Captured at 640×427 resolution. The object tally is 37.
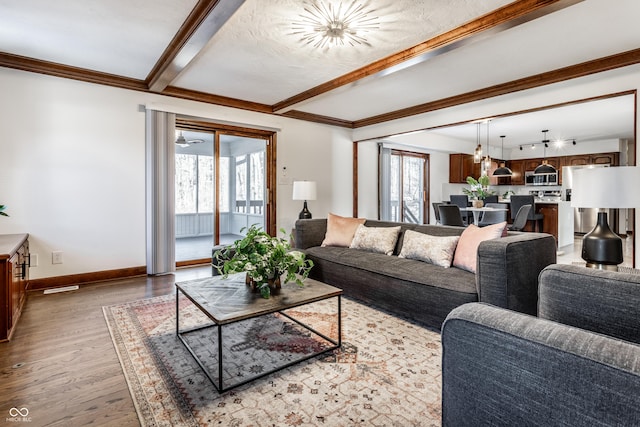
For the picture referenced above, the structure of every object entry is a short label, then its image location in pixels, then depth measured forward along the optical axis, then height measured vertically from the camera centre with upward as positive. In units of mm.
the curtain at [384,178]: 6797 +647
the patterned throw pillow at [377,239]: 3414 -312
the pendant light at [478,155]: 6162 +1024
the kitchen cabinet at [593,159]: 8188 +1273
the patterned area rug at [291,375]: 1565 -944
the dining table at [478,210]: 5836 -27
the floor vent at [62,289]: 3485 -853
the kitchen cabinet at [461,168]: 8602 +1094
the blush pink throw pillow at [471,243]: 2613 -273
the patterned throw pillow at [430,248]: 2809 -340
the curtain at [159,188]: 4164 +282
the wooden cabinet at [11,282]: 2277 -538
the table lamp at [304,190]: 4992 +296
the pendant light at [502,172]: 8031 +909
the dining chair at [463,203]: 6766 +137
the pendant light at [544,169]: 7664 +934
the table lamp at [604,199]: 1948 +66
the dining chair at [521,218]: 5727 -149
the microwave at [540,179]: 8961 +850
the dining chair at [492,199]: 7996 +252
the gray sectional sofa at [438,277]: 2152 -524
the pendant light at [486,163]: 6562 +920
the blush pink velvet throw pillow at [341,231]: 3836 -248
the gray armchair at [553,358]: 759 -392
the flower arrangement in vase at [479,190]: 6621 +391
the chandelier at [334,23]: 2548 +1552
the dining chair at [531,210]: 6230 +28
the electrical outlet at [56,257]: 3680 -522
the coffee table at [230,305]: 1810 -556
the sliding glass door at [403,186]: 6867 +545
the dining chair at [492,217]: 6125 -140
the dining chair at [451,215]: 5179 -85
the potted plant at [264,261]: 2111 -335
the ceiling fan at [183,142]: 5445 +1134
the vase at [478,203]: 6074 +110
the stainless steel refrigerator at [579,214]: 8492 -120
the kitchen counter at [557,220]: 6320 -204
